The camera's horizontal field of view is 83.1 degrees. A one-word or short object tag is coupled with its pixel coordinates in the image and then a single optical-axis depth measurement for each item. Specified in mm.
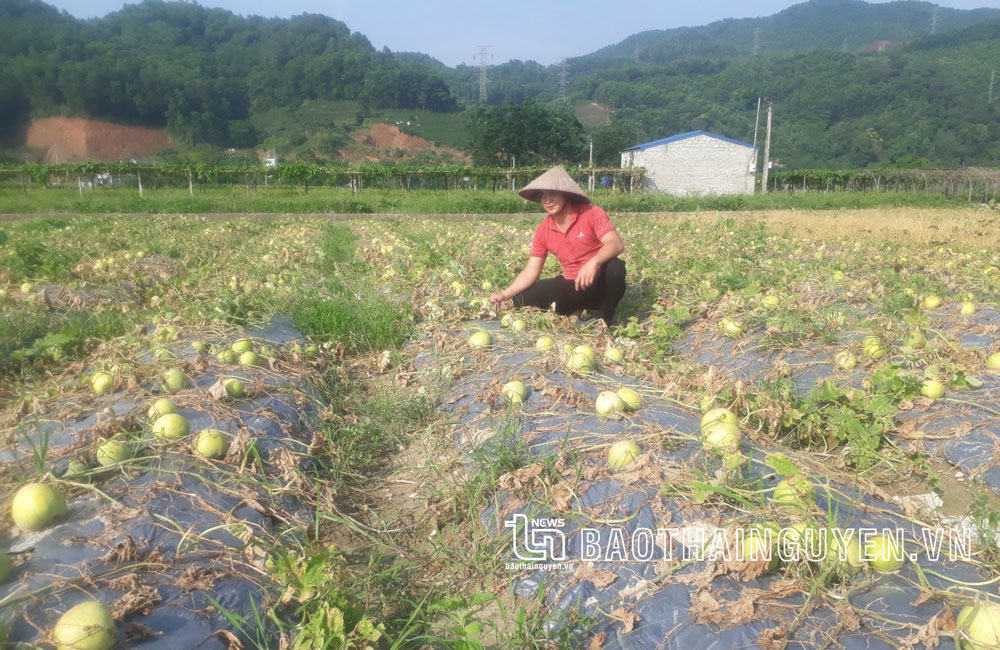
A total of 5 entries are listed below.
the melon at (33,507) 2102
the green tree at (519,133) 62031
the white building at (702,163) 49125
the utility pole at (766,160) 39406
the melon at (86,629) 1563
